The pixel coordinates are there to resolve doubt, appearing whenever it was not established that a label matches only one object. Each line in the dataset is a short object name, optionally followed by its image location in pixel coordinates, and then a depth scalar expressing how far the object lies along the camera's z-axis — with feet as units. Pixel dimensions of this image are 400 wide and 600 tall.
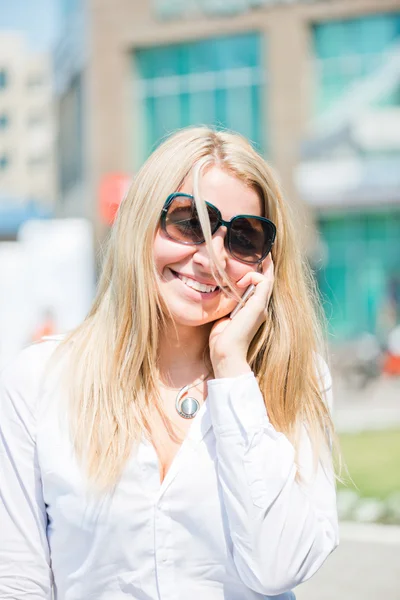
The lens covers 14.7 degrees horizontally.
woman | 5.57
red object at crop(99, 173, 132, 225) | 69.04
